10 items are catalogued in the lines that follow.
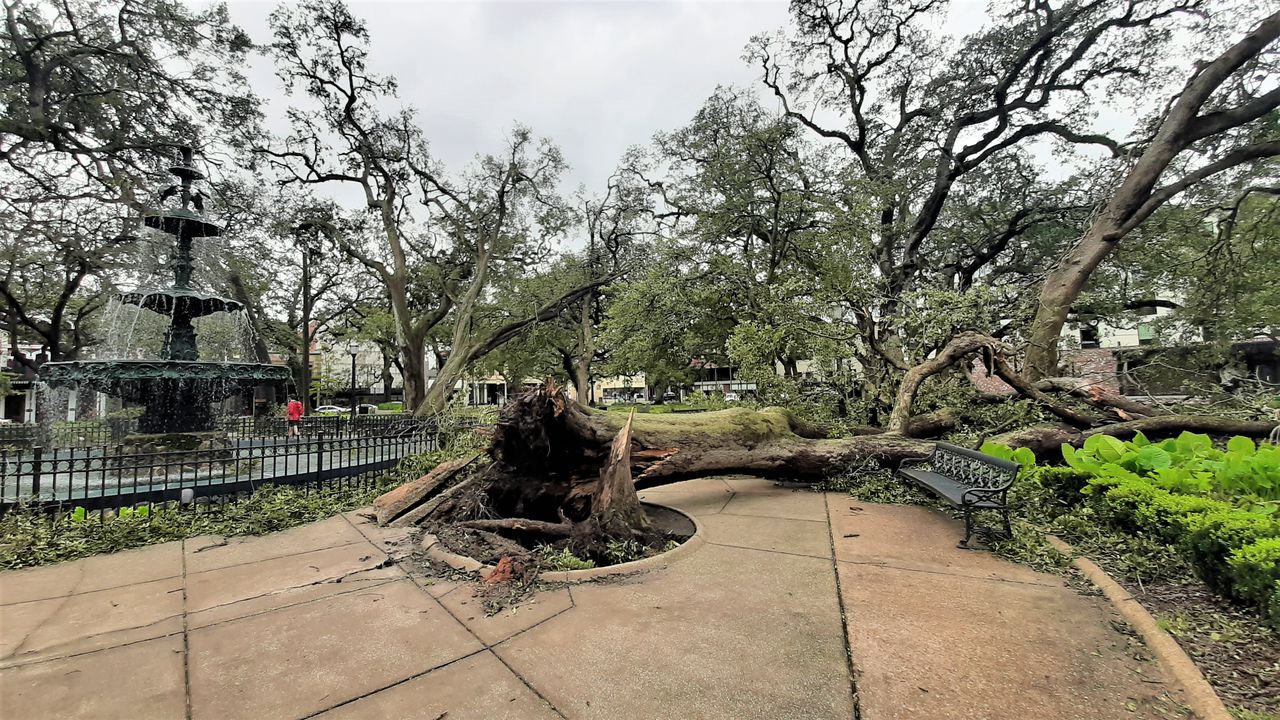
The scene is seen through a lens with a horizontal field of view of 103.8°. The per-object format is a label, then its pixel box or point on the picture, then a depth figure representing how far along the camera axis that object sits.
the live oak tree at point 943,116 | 13.59
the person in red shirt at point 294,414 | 14.40
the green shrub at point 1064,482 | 5.27
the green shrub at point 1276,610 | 2.65
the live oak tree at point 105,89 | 10.97
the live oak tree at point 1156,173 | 10.37
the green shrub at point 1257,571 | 2.79
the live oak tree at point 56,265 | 14.17
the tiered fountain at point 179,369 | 8.23
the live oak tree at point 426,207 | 16.72
